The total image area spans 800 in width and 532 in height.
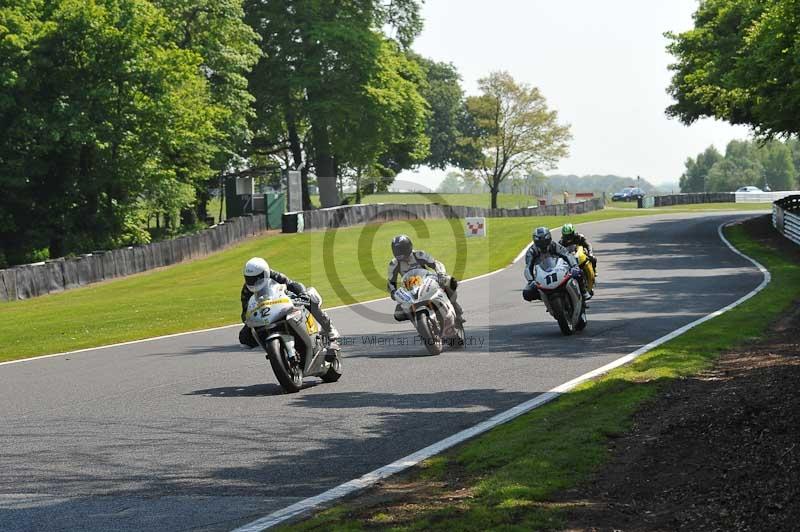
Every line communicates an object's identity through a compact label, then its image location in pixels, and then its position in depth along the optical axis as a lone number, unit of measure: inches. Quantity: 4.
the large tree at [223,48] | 2244.1
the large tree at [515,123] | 3816.4
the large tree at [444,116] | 4621.1
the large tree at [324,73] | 2447.1
